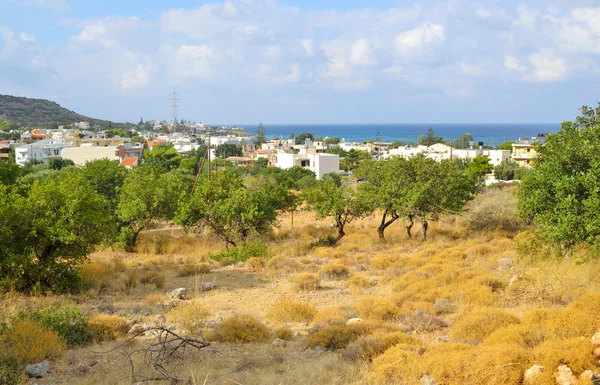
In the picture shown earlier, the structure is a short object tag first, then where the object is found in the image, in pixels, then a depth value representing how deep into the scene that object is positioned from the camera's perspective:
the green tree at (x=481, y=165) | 60.28
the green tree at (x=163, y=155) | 86.53
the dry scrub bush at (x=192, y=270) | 16.72
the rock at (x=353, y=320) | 9.96
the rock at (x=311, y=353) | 8.55
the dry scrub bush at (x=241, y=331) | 9.45
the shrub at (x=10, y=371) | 6.81
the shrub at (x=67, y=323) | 9.18
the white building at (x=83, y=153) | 87.75
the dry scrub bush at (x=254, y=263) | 17.59
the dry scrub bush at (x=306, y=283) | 14.11
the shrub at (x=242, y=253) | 18.81
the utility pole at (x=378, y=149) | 126.93
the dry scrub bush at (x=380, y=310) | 10.63
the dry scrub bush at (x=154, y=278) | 14.57
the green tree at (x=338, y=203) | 22.62
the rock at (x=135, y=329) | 9.83
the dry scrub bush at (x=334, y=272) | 15.70
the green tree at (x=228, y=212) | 20.80
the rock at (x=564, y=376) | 6.29
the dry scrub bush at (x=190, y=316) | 10.06
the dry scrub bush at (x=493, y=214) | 23.53
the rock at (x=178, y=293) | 13.00
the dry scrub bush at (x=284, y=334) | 9.73
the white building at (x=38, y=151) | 86.39
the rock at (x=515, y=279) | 12.18
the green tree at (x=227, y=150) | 126.94
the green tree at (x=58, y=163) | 69.85
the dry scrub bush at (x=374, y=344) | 8.09
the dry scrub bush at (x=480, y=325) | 8.73
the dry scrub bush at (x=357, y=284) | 13.92
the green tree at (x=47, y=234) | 12.76
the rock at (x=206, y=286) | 14.20
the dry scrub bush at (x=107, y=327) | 9.52
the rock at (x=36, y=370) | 7.64
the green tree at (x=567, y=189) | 11.97
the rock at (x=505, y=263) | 14.96
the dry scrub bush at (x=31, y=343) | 8.09
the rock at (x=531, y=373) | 6.51
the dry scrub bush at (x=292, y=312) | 10.97
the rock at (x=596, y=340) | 7.01
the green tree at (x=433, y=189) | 21.16
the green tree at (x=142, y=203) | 21.45
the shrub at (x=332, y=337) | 8.95
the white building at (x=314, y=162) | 79.94
